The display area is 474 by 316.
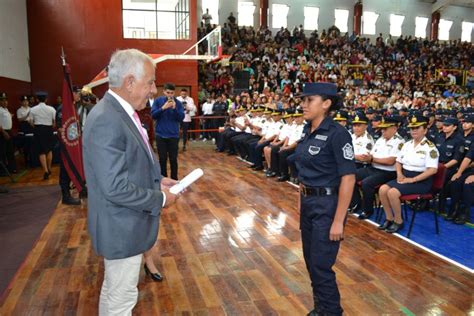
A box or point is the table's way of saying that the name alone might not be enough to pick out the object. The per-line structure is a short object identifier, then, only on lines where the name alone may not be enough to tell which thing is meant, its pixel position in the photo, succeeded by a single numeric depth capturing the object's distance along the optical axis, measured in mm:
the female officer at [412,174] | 4027
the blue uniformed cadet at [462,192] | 4406
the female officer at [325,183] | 2125
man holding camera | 4738
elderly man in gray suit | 1475
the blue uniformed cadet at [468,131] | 4852
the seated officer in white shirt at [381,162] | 4535
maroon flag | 4777
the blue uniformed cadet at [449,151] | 4781
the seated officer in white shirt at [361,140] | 4875
